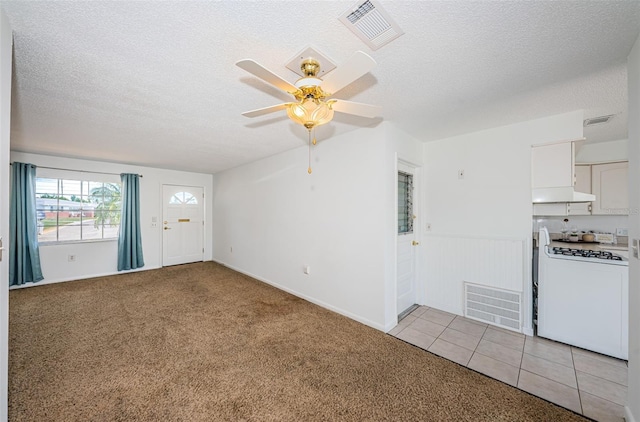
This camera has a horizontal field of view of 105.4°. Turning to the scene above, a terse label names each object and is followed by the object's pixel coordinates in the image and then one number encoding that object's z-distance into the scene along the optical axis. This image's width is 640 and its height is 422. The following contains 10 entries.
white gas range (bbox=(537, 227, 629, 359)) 2.20
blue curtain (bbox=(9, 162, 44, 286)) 3.91
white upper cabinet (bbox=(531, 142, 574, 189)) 2.47
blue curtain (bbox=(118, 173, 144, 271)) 4.96
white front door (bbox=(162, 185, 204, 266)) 5.63
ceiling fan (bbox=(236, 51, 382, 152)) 1.24
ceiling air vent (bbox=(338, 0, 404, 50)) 1.20
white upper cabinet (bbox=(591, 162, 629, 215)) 3.28
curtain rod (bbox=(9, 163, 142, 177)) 4.26
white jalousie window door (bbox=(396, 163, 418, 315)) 3.15
